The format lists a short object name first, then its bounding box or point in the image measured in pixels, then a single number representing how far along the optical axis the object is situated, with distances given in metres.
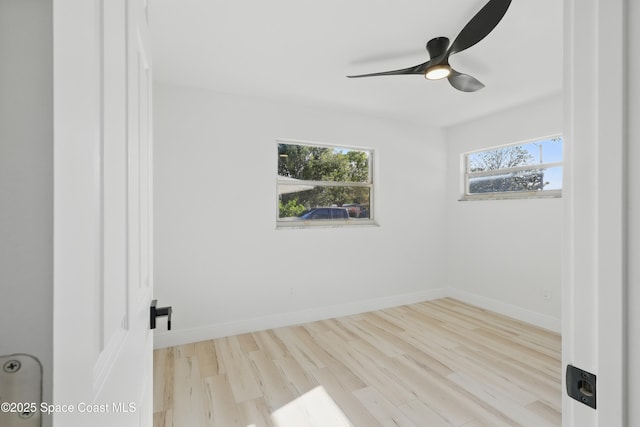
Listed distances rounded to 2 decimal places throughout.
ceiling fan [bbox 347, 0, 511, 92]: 1.52
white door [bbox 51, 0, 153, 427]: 0.30
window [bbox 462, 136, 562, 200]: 3.35
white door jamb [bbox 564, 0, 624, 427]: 0.51
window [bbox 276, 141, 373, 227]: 3.52
